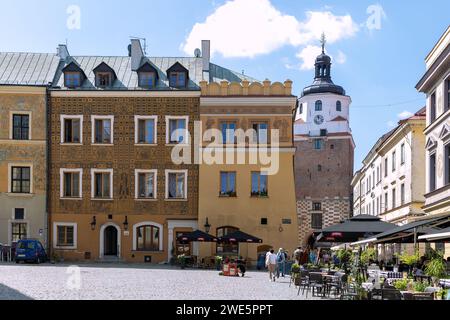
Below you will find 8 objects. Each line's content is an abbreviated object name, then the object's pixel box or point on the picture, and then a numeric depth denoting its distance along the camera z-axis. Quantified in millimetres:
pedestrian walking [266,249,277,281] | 28281
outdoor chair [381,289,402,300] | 14453
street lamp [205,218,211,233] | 39281
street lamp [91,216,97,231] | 40125
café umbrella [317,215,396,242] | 24172
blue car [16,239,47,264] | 36312
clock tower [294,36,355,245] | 82625
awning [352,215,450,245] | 20500
